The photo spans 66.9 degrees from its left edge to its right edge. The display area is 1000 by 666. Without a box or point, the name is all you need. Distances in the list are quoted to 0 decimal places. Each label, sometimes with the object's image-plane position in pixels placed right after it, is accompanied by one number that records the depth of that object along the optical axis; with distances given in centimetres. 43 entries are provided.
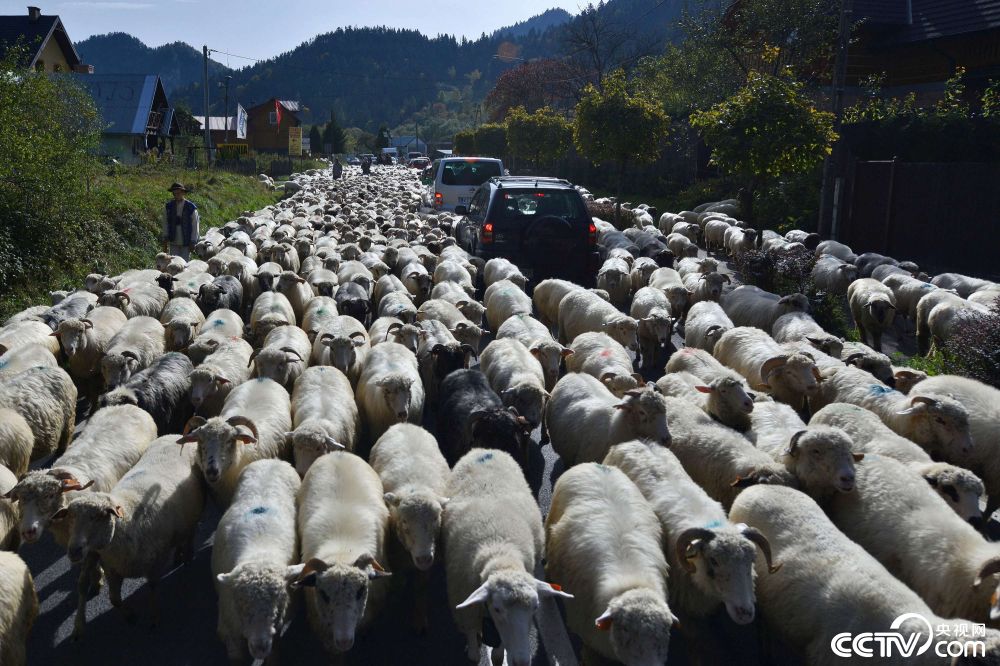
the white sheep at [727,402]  642
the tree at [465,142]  5718
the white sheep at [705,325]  938
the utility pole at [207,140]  4464
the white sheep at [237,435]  571
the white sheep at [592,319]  952
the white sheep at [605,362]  748
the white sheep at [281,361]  785
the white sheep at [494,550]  401
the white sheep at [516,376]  711
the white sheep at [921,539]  435
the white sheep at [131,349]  798
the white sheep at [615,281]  1307
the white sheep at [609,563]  384
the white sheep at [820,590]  399
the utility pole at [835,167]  1995
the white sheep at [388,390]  701
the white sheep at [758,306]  1019
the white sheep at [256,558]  413
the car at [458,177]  2397
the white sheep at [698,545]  420
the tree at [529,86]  7619
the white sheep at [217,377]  728
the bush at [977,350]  834
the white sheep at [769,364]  725
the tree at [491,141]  5369
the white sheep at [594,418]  611
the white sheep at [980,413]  605
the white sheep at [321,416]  597
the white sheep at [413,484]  477
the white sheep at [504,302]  1073
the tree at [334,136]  9825
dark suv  1307
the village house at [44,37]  3976
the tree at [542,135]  3938
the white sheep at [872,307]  1066
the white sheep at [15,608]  416
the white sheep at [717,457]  540
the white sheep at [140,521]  480
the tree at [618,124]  2689
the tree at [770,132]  1684
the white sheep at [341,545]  418
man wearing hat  1396
